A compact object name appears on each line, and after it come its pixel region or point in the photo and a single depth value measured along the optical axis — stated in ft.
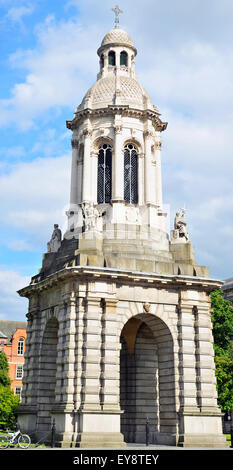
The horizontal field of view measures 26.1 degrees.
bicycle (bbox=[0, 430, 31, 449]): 83.51
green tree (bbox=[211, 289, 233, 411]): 134.51
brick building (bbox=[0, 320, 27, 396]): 256.73
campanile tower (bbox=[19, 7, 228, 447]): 86.22
